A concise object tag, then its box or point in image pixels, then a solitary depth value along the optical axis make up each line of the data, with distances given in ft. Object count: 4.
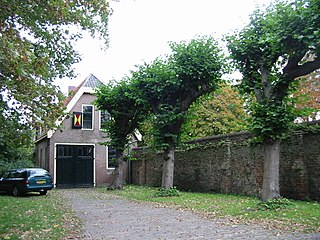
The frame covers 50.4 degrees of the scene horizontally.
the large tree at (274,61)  30.76
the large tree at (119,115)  67.21
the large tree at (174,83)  50.65
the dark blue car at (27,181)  58.13
